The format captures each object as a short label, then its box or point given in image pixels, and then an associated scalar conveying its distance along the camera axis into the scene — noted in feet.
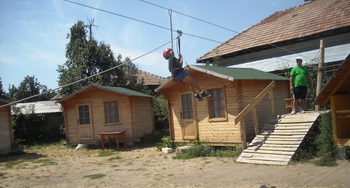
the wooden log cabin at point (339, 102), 19.39
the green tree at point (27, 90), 150.31
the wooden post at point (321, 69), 35.55
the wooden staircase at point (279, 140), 29.91
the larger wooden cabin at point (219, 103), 38.11
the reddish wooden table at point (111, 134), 50.47
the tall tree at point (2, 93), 112.96
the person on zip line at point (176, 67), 21.81
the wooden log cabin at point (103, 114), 54.54
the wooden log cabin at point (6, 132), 52.24
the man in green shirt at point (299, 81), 33.96
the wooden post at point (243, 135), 34.63
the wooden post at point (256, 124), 35.94
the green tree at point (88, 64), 73.67
